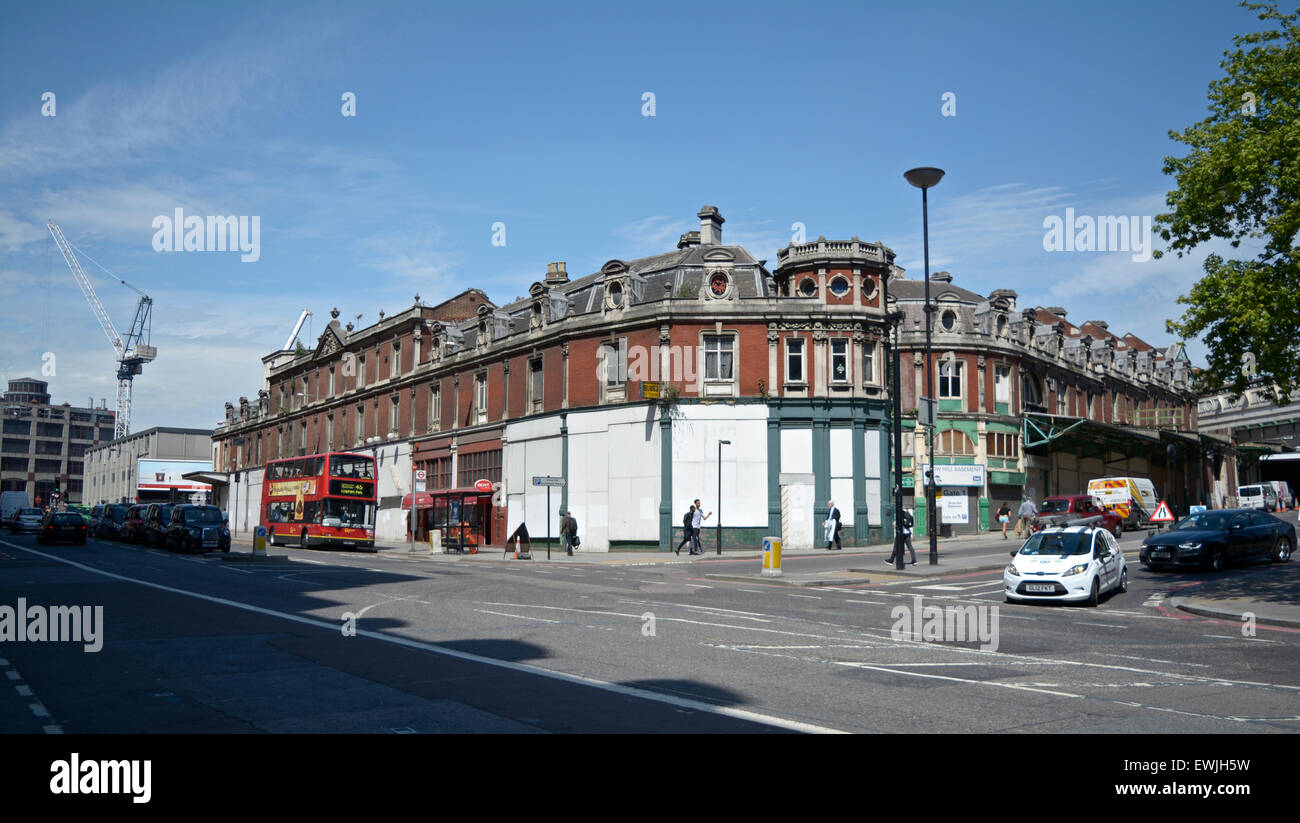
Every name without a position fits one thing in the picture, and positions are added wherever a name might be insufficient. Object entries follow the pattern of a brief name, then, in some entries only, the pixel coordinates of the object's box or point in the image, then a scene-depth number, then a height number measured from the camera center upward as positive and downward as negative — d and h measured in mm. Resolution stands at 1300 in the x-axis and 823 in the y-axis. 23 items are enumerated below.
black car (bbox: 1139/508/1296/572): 23172 -1333
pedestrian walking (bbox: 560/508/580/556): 40312 -1770
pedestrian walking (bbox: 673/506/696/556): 37969 -1430
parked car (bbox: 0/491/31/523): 78525 -1190
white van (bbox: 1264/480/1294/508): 67438 -380
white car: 18578 -1573
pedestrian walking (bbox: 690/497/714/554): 37875 -1540
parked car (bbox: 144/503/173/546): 40625 -1477
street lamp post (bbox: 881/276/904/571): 26156 +1252
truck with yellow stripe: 44156 -514
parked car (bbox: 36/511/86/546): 42844 -1750
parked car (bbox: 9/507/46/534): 60781 -2028
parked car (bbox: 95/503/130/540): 49759 -1661
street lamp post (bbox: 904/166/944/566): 25156 +7905
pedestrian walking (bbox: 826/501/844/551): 39062 -1602
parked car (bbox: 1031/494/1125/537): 37344 -1037
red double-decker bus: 41906 -604
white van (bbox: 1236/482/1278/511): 62688 -675
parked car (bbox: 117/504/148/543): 44769 -1836
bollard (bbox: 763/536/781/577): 25766 -1876
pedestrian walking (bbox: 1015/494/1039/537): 39375 -1025
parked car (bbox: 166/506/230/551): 36562 -1580
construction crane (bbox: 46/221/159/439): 155825 +20167
